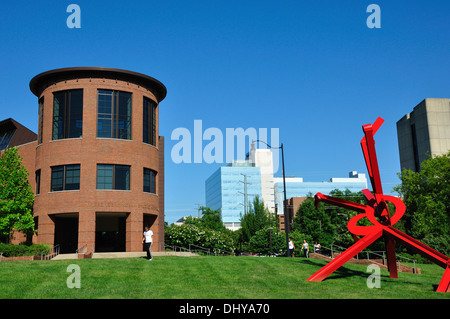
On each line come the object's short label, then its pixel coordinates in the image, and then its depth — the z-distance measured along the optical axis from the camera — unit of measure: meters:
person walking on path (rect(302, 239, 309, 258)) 32.50
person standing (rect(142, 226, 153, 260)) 23.64
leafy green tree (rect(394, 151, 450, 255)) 47.00
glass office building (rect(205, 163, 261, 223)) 192.00
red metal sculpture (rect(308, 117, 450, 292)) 17.78
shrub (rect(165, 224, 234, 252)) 47.59
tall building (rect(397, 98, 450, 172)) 75.56
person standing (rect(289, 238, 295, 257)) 31.40
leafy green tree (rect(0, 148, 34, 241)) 33.88
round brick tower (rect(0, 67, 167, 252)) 36.06
